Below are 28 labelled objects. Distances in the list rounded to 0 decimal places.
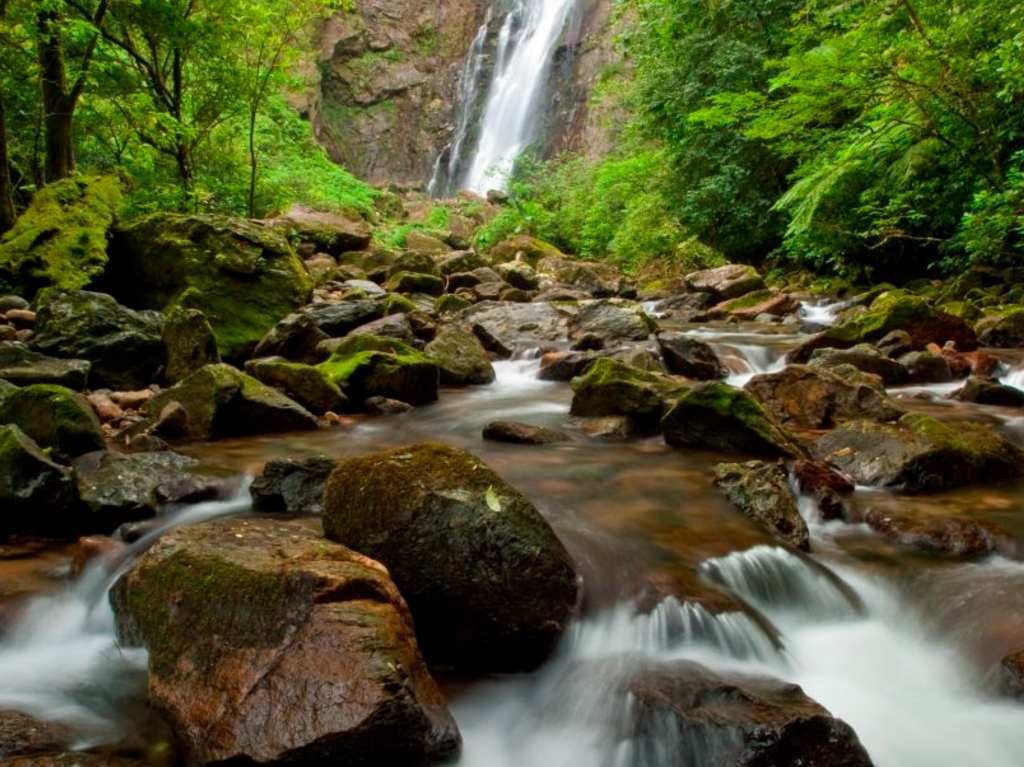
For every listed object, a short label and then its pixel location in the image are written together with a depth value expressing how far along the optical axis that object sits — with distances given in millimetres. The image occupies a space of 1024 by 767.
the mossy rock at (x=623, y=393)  6352
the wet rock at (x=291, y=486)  4262
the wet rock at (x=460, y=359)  8672
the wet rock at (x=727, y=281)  14242
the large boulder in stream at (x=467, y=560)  2900
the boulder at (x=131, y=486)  4027
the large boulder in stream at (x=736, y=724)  2318
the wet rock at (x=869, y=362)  7742
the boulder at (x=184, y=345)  7172
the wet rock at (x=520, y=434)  6062
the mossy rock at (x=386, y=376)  7355
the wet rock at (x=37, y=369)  5949
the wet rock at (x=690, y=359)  8492
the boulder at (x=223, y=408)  5922
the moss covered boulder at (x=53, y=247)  8594
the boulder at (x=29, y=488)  3803
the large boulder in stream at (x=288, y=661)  2189
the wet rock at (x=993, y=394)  6688
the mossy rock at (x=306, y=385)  6914
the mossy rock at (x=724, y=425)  5293
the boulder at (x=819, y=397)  6156
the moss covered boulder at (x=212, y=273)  8867
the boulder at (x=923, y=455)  4723
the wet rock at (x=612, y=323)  10581
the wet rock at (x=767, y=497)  4039
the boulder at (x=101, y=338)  6871
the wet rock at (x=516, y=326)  10703
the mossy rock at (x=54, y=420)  4762
